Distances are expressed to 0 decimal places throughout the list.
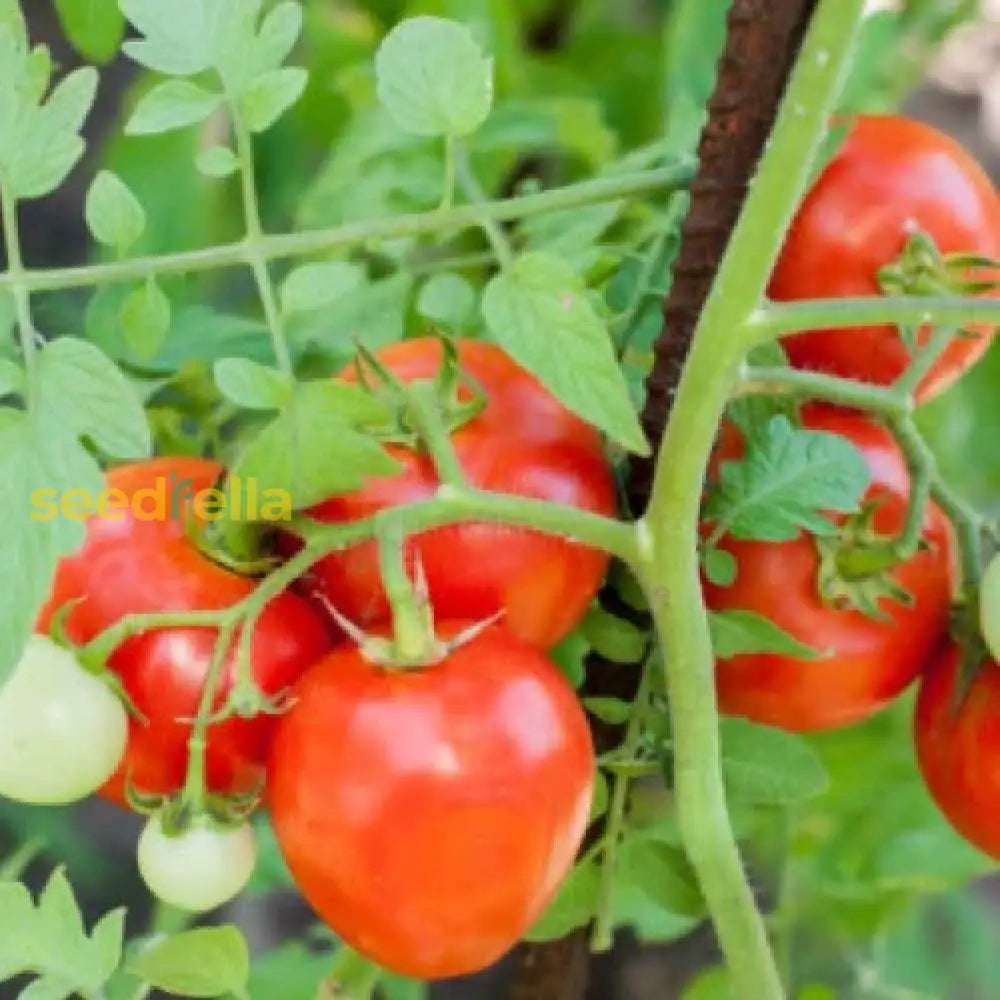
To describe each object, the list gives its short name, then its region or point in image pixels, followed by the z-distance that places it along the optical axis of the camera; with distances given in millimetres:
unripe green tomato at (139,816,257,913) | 582
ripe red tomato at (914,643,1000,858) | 628
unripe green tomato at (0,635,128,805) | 570
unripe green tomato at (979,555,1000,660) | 601
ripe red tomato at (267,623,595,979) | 566
